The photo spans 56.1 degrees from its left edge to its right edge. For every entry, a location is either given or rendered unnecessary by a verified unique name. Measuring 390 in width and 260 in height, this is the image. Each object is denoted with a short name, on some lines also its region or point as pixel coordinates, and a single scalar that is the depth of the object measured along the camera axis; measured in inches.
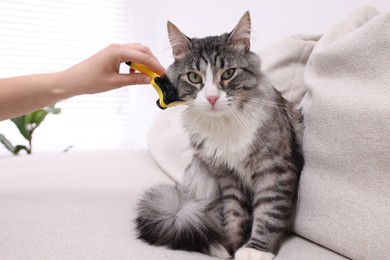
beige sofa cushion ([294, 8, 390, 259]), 31.0
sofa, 31.8
